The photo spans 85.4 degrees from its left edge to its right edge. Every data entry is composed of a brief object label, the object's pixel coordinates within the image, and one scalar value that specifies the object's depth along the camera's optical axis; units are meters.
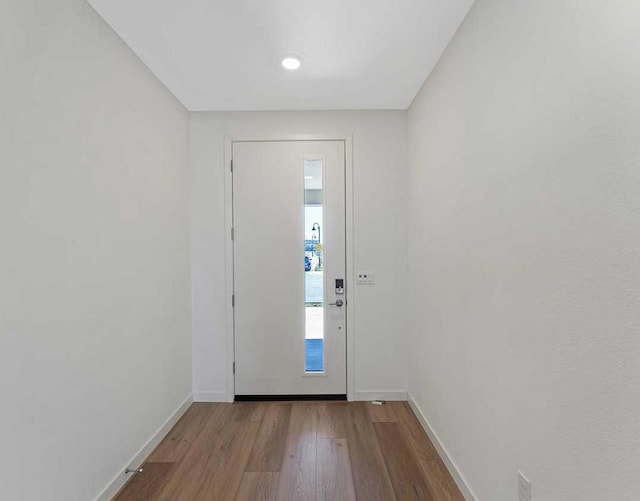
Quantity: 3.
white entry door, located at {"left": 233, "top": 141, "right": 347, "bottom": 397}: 3.06
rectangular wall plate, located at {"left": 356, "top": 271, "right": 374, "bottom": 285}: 3.06
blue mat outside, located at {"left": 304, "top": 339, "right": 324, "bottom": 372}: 3.09
